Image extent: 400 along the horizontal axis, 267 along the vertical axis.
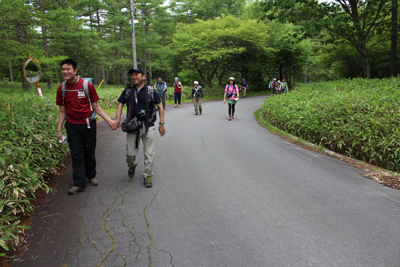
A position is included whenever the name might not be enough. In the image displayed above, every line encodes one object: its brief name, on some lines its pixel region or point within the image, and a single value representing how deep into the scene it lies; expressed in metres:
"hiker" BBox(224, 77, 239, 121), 11.88
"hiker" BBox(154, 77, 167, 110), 14.30
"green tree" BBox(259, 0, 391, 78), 14.31
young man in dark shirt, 4.64
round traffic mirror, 6.46
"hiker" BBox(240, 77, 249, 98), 26.41
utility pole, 20.12
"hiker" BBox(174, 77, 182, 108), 16.67
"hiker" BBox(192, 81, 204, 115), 13.77
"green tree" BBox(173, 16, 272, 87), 27.38
